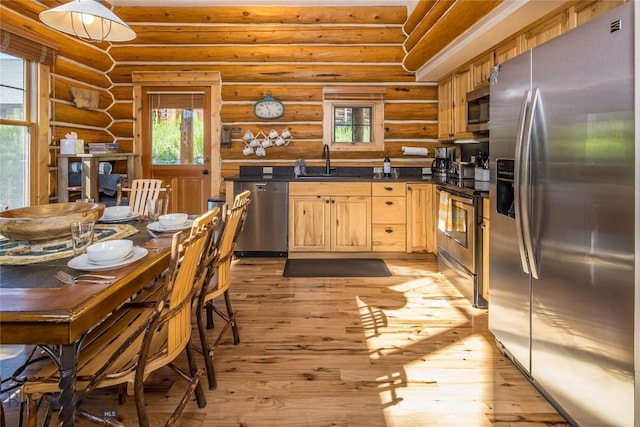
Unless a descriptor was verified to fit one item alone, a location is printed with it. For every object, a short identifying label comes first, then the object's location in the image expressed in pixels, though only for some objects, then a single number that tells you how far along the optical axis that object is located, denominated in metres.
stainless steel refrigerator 1.52
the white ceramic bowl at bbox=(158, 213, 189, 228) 2.62
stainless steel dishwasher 5.15
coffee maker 5.50
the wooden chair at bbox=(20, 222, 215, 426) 1.51
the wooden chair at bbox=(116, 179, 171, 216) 3.78
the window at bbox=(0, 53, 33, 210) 3.94
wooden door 5.86
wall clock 5.67
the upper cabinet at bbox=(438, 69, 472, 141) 4.66
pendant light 2.29
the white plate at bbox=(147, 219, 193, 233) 2.53
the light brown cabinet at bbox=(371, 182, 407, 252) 5.16
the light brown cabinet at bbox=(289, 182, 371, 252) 5.15
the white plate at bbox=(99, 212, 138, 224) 2.89
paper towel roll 5.70
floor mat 4.56
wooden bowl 2.02
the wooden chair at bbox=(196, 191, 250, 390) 2.28
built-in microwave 3.85
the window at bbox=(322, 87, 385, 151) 5.71
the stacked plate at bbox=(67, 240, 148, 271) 1.74
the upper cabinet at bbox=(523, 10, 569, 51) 2.87
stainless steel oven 3.54
